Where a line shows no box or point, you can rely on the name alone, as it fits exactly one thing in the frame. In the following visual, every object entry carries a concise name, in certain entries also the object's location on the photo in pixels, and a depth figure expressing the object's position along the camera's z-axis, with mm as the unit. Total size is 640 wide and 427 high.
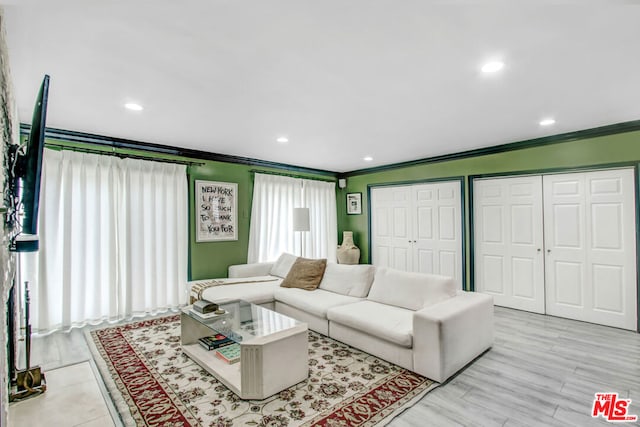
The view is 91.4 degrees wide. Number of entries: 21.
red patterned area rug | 2031
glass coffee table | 2203
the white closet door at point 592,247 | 3572
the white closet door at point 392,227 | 5715
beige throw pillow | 4129
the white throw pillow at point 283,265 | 4816
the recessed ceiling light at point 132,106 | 2857
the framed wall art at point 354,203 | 6621
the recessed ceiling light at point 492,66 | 2168
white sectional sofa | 2490
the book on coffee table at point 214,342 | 2937
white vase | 6324
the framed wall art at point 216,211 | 4730
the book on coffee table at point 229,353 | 2693
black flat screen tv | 1639
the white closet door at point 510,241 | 4227
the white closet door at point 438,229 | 5020
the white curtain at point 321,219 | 6180
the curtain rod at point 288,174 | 5380
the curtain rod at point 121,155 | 3678
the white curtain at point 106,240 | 3566
